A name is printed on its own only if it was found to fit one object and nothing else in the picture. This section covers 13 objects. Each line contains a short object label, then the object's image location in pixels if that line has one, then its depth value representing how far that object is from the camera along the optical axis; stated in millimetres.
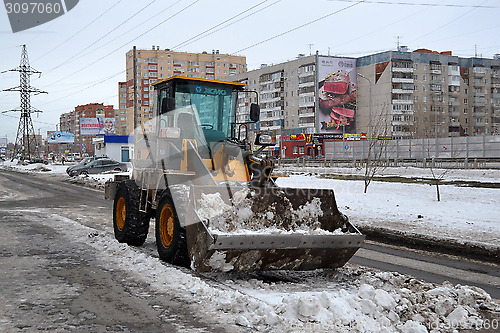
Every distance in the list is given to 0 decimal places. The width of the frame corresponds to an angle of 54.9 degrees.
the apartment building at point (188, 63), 117106
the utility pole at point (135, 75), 28716
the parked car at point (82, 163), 38406
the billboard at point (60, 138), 105625
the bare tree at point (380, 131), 20828
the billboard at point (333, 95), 85875
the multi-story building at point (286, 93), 88750
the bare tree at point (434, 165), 27806
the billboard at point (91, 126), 100062
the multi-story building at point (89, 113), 152662
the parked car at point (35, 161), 73738
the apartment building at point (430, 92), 84750
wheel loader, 6047
